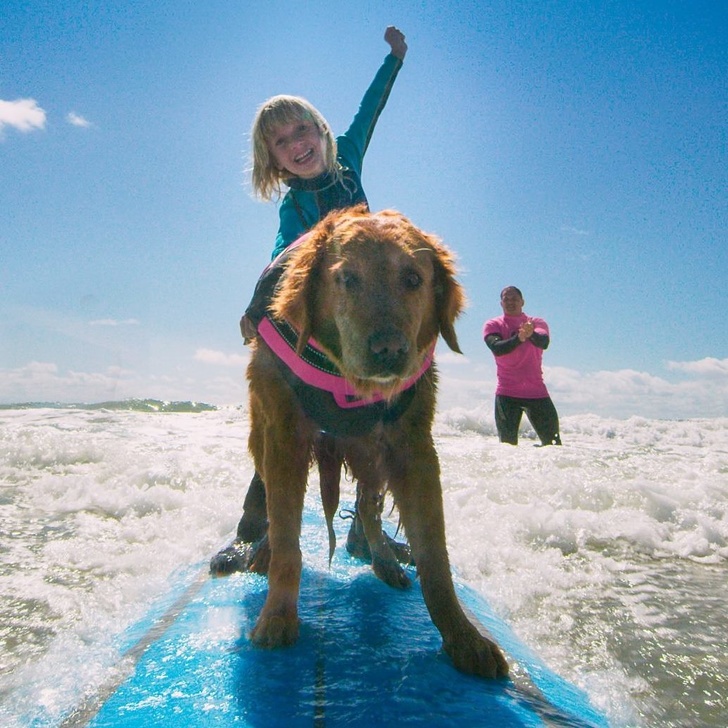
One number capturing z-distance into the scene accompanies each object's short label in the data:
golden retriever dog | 2.07
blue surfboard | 1.44
